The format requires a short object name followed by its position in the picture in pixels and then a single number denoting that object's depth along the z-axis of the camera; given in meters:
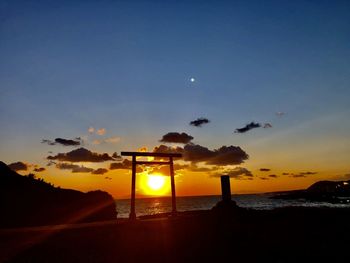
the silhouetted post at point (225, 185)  10.53
